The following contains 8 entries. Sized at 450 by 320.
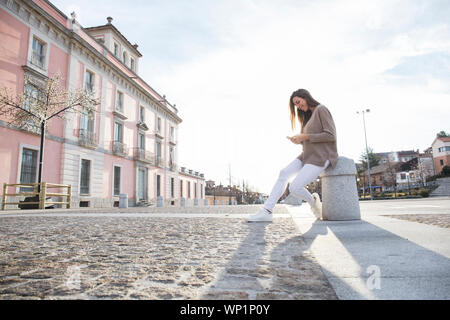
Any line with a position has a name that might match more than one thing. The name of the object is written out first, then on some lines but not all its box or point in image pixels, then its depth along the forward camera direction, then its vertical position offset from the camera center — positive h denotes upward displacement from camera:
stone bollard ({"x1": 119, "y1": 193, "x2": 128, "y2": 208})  14.43 -0.10
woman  3.33 +0.51
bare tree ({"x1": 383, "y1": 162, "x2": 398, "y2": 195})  45.35 +2.71
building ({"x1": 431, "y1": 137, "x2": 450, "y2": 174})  53.59 +7.80
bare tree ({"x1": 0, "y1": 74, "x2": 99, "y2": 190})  11.69 +4.35
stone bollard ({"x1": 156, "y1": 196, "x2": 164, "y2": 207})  17.81 -0.21
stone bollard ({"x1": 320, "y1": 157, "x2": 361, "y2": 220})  3.41 +0.02
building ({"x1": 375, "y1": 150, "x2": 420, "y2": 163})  81.06 +11.05
